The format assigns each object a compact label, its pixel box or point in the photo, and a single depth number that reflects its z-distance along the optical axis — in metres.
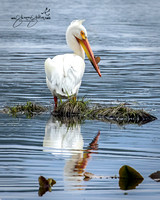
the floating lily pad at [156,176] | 14.09
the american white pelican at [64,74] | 23.73
